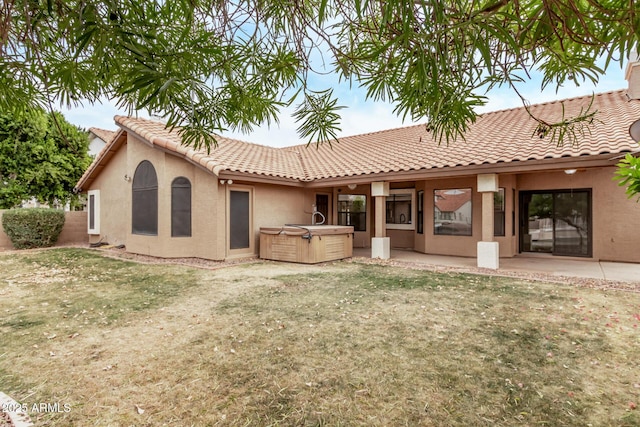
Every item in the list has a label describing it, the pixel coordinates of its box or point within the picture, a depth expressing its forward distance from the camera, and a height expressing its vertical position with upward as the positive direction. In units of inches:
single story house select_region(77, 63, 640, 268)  362.9 +29.0
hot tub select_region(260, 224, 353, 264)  382.6 -34.1
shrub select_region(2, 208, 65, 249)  516.4 -17.6
